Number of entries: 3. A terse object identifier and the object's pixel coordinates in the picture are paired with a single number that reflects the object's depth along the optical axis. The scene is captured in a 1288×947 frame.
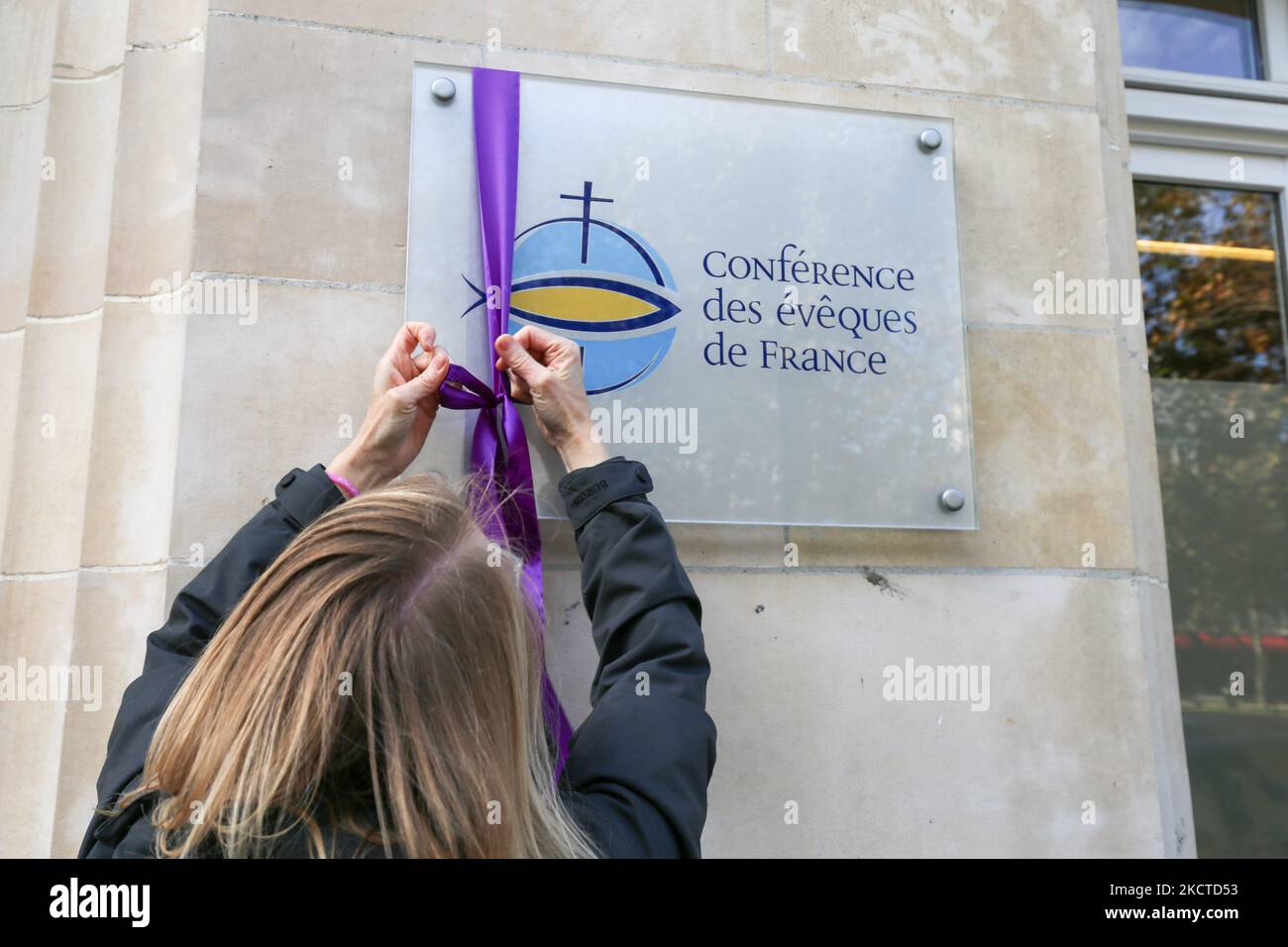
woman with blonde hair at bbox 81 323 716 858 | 0.94
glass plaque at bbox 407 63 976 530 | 1.73
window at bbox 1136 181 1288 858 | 2.34
